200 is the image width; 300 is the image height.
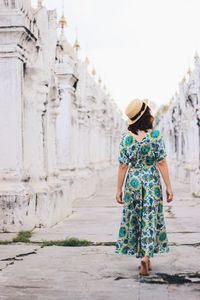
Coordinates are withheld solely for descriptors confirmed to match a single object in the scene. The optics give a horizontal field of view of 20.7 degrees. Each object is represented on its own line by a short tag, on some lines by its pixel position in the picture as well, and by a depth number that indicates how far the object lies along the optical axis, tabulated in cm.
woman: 507
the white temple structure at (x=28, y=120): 785
